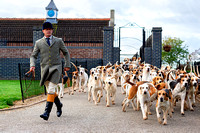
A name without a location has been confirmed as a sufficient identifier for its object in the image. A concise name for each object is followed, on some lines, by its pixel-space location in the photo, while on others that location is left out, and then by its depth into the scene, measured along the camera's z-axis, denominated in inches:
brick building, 907.4
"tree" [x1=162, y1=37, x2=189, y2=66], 1701.5
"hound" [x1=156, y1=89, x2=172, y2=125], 250.5
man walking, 266.4
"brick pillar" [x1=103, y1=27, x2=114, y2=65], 901.2
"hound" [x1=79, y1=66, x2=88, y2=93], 549.1
